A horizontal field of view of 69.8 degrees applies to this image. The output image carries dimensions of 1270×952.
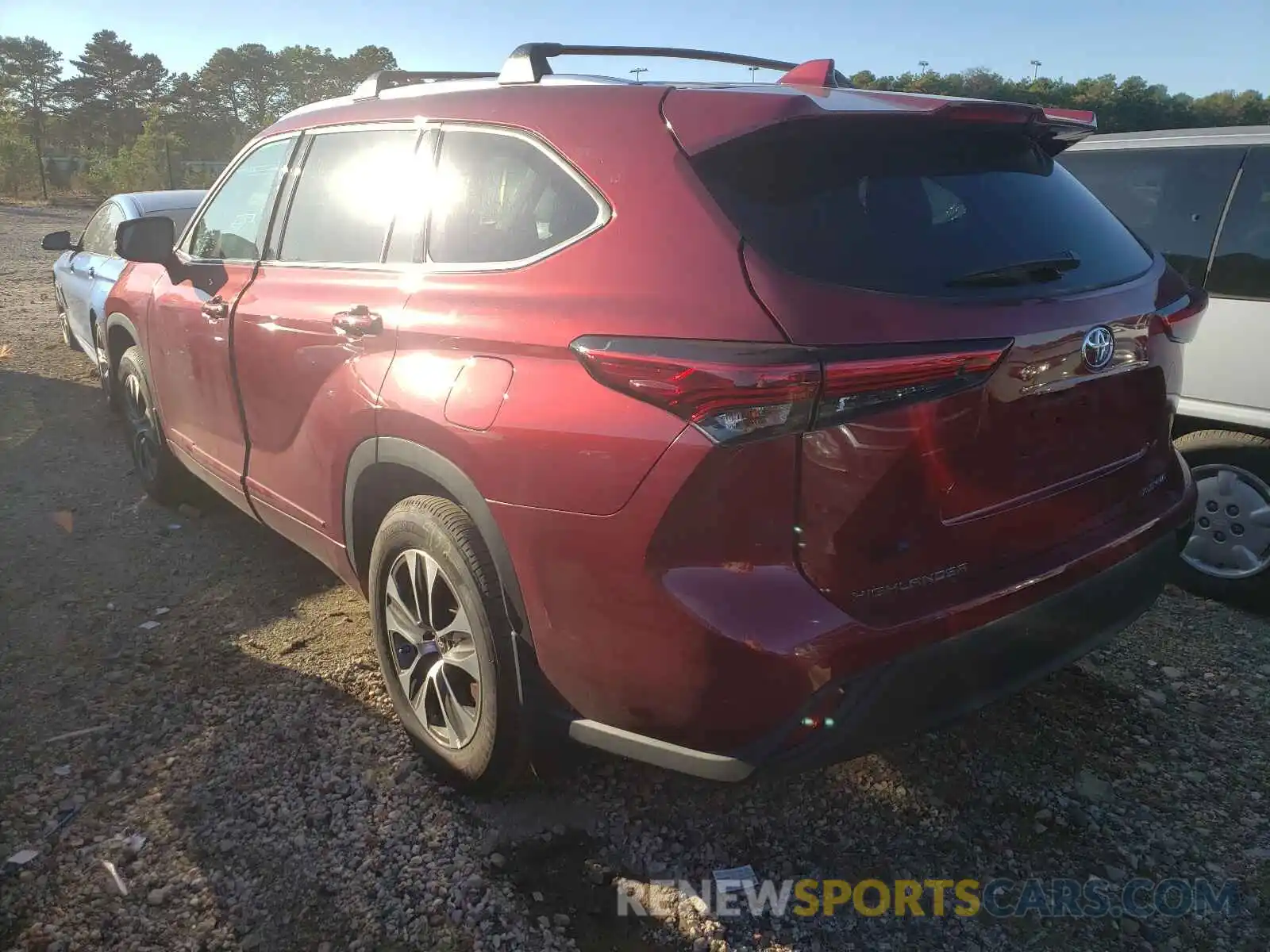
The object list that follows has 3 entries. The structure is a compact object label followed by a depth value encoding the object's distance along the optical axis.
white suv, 3.52
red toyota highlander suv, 1.78
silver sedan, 7.00
